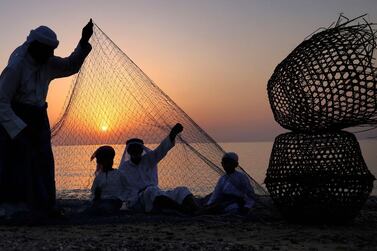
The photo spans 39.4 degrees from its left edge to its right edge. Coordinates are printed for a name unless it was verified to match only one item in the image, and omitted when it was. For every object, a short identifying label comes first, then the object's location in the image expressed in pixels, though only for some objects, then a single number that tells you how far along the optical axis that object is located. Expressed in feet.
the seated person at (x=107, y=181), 26.63
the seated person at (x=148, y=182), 25.94
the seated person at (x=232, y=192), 26.89
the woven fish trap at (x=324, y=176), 21.91
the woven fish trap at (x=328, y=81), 21.35
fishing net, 27.48
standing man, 22.22
